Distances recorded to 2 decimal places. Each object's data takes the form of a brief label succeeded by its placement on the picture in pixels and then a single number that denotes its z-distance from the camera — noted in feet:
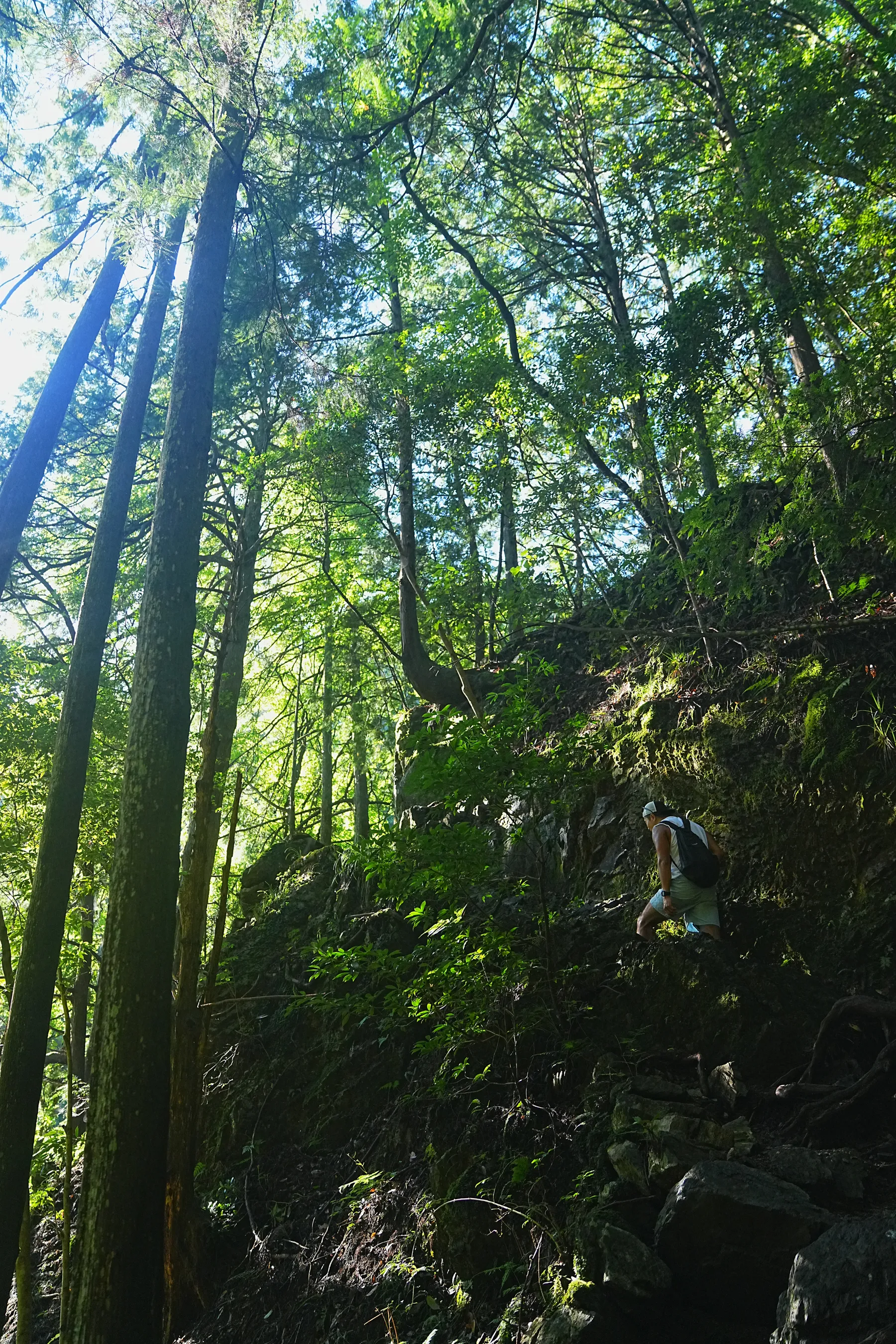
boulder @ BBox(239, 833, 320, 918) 33.01
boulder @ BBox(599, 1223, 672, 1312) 9.78
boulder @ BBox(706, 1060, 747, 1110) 13.10
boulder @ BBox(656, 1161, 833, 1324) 9.44
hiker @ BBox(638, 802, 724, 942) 16.81
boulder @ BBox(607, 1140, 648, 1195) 11.41
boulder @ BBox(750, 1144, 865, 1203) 10.37
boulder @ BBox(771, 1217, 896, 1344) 7.48
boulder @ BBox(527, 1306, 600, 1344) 9.43
